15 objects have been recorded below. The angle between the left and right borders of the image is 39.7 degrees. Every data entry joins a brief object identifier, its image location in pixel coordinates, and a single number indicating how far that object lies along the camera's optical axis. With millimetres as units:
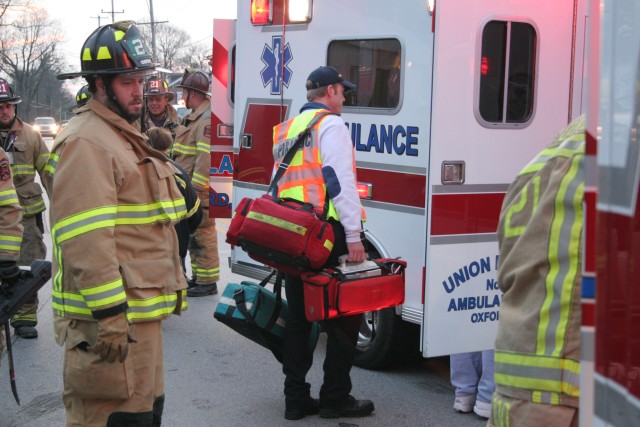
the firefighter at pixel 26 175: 6559
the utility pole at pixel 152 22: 58738
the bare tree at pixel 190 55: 77812
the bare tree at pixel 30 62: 79125
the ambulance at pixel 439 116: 4797
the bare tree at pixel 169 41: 84750
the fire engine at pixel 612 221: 1597
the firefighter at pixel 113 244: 3096
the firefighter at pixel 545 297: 2094
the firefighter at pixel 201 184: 8359
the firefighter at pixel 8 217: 5129
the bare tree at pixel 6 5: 64894
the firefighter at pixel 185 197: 4270
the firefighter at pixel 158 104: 9719
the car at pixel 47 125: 66619
